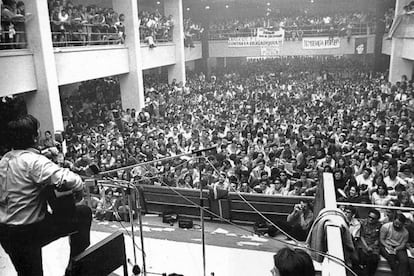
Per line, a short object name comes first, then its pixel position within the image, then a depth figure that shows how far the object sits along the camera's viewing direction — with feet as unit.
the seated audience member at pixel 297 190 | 19.88
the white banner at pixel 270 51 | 60.54
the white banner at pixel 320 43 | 60.90
